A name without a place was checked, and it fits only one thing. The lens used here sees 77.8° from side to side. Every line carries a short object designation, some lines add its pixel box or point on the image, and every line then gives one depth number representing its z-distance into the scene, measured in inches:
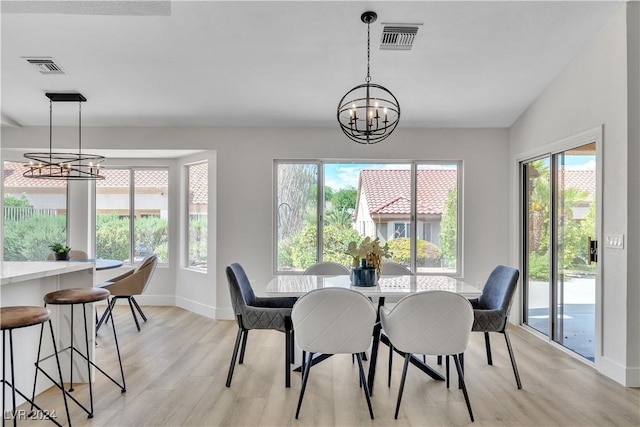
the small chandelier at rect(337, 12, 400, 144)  108.3
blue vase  118.7
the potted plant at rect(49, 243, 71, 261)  164.9
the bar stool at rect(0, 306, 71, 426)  77.0
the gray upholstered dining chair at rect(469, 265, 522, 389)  115.5
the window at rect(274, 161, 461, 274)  197.0
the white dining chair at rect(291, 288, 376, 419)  96.0
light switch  120.3
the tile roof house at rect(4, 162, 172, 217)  223.9
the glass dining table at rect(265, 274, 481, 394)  112.0
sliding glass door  139.2
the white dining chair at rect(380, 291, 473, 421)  94.6
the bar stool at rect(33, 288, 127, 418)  95.6
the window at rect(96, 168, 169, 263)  222.8
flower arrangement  120.8
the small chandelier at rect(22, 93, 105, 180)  164.6
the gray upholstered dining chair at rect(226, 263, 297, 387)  114.3
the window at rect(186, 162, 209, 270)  209.5
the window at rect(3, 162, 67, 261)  205.8
